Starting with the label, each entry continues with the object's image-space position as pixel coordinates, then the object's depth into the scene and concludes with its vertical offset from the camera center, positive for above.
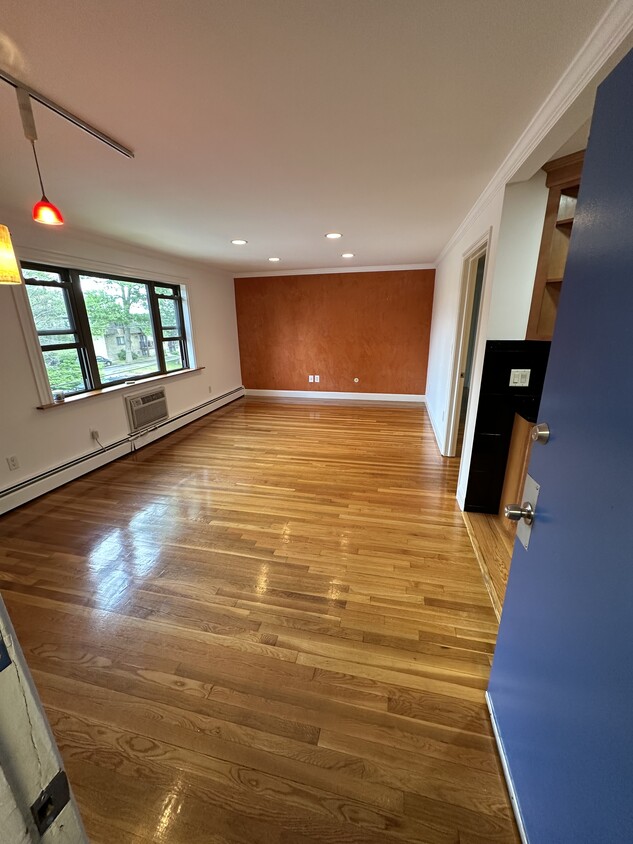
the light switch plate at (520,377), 2.18 -0.31
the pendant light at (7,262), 1.48 +0.33
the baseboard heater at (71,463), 2.77 -1.24
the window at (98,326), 3.10 +0.09
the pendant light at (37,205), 1.23 +0.60
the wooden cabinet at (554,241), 1.77 +0.49
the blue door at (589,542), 0.63 -0.47
